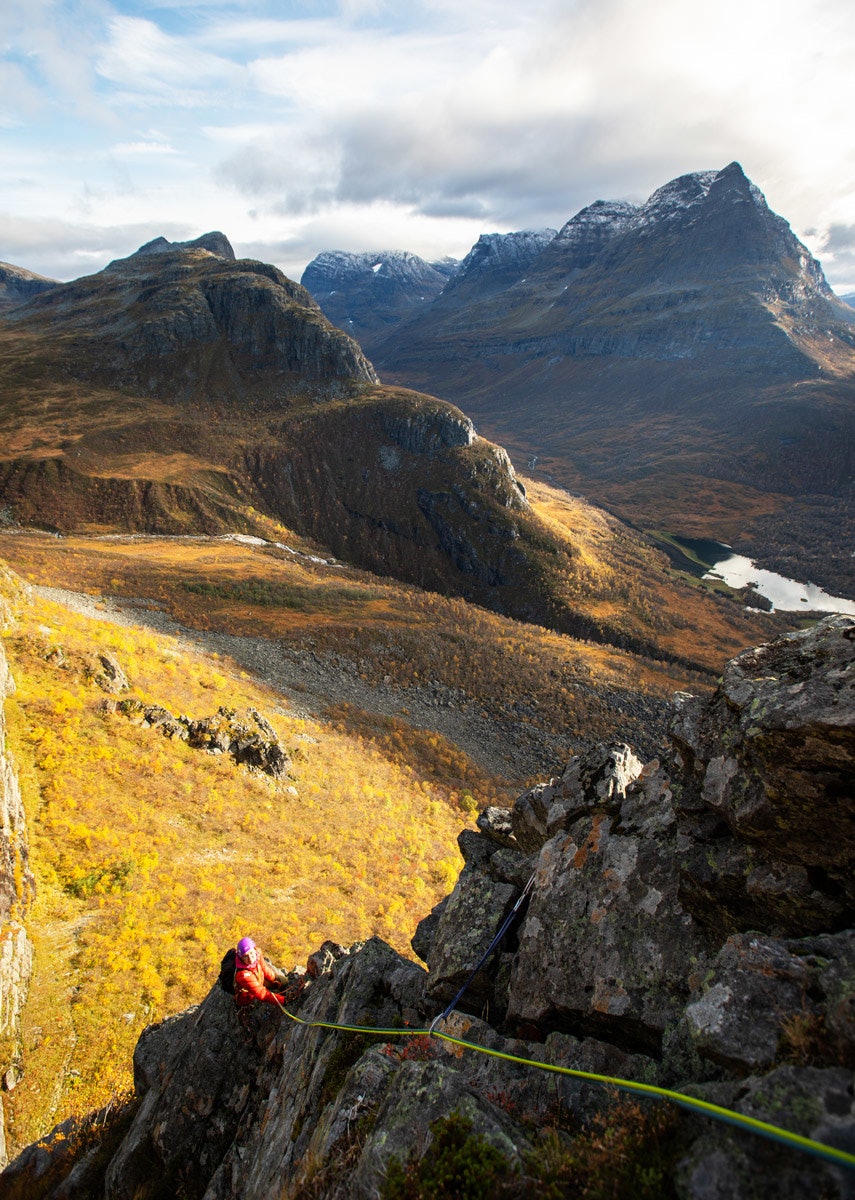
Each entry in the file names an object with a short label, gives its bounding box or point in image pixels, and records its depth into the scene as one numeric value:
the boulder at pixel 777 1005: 3.94
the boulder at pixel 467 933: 7.80
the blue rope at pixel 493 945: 7.00
